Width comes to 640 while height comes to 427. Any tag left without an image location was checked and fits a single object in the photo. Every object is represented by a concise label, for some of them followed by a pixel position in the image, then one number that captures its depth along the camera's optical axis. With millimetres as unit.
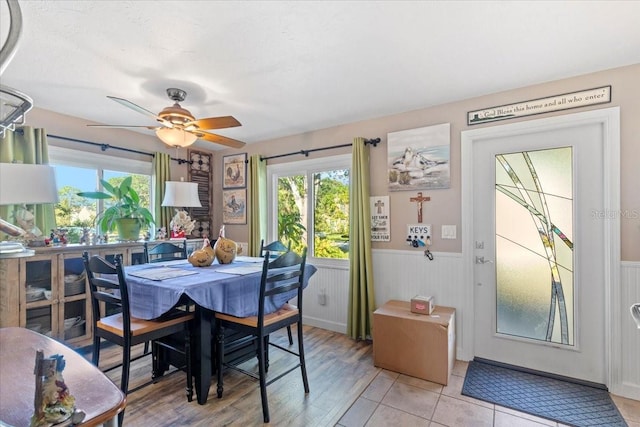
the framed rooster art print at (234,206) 4410
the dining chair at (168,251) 2971
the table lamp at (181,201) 3650
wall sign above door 2336
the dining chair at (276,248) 3284
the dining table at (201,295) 1938
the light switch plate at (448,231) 2898
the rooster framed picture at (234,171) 4422
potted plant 3240
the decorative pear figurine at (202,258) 2529
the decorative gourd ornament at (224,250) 2686
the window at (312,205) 3664
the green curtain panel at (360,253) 3230
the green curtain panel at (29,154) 2695
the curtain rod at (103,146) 3168
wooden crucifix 3062
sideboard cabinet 2539
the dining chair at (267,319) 2053
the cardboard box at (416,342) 2434
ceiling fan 2305
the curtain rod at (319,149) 3327
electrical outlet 3695
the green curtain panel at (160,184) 3891
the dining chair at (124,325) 1917
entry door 2400
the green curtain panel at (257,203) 4098
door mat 2021
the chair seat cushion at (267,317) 2154
